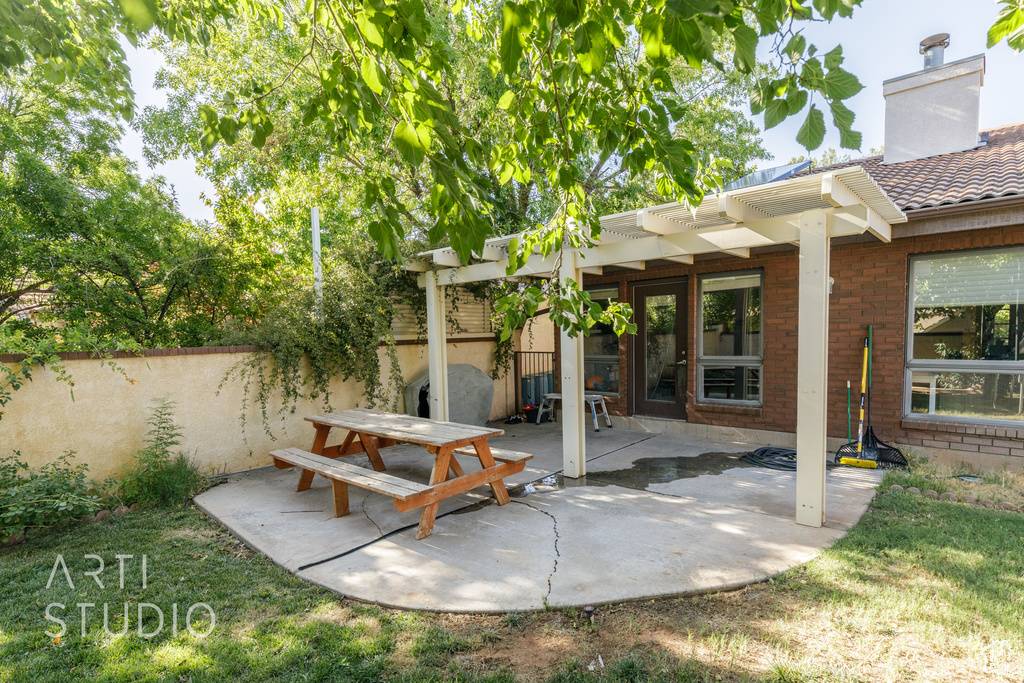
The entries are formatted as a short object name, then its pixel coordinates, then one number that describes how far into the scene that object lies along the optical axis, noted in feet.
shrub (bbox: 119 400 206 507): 15.71
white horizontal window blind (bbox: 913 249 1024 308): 17.33
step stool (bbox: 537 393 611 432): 27.20
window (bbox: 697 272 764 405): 23.24
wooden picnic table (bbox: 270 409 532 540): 12.94
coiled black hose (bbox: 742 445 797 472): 18.99
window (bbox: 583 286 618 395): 28.71
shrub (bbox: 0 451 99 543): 12.10
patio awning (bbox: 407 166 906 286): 12.26
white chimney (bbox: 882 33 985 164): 24.06
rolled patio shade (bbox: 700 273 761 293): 23.16
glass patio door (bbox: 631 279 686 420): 25.66
